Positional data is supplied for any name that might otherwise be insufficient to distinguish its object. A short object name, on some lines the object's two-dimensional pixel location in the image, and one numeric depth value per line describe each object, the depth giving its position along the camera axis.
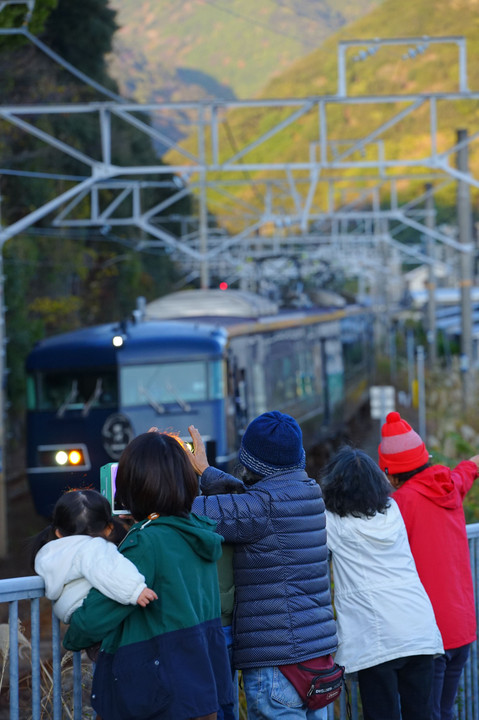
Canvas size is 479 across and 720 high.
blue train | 24.84
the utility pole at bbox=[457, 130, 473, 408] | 48.31
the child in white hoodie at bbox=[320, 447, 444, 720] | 8.45
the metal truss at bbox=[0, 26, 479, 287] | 28.94
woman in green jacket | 6.66
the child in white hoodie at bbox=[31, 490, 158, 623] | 6.62
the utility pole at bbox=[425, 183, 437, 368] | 70.69
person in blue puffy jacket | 7.60
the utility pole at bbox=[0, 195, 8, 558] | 27.20
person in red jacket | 9.21
